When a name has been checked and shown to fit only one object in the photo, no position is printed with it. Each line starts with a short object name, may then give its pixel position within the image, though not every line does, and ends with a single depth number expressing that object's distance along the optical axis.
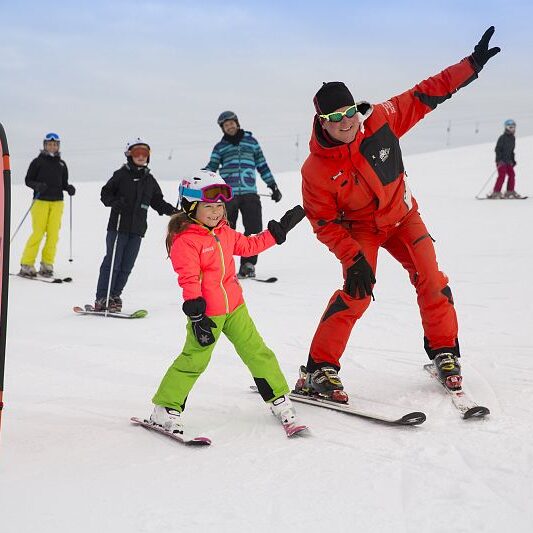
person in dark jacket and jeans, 7.80
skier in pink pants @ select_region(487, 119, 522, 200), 15.76
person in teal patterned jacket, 9.48
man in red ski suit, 4.11
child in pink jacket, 3.83
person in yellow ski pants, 10.52
